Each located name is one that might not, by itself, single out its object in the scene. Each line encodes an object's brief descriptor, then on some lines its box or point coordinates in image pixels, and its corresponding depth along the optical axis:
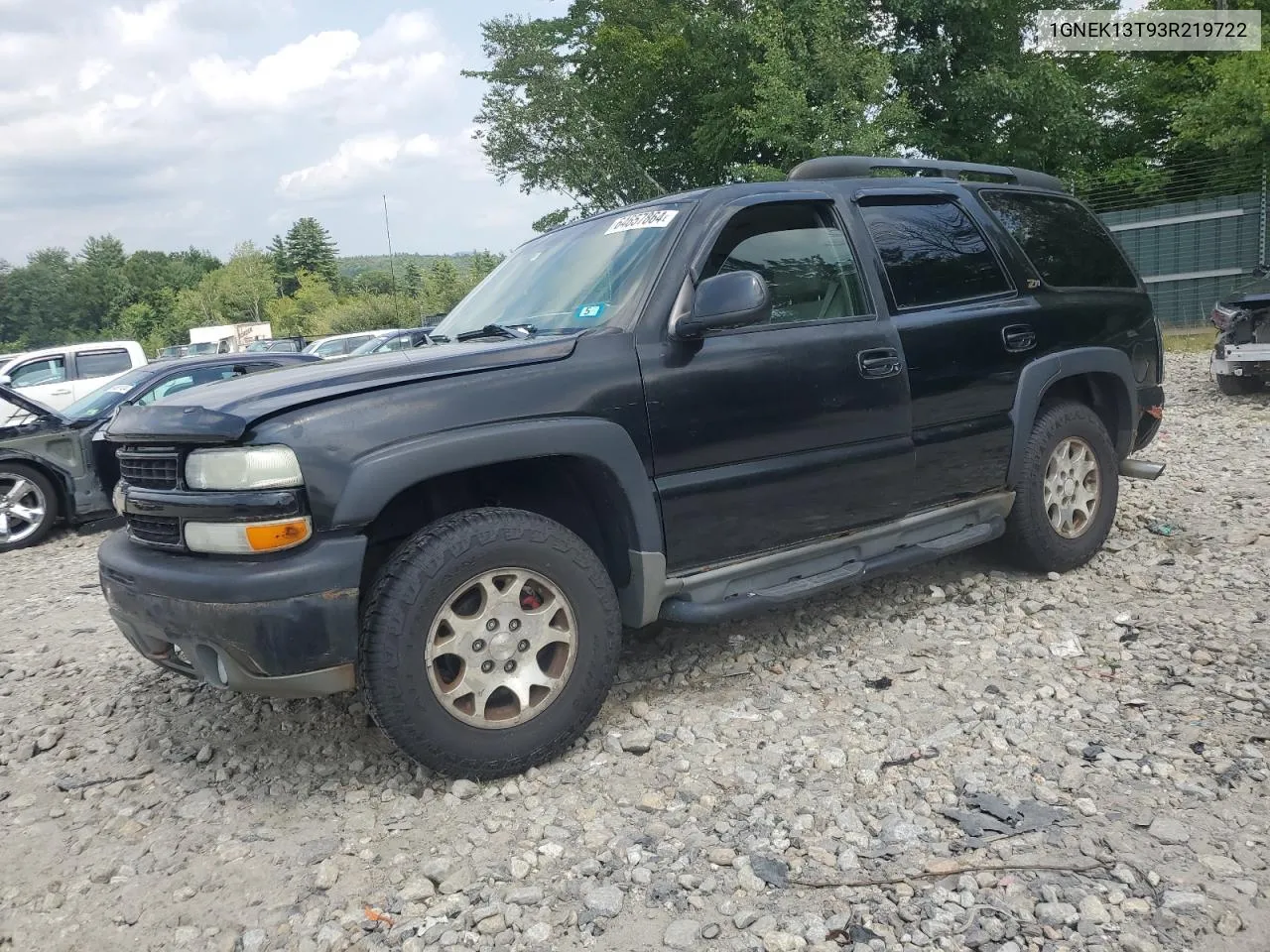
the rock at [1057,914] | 2.24
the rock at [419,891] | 2.53
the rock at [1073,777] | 2.83
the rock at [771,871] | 2.49
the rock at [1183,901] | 2.25
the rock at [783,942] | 2.23
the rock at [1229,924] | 2.17
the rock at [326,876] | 2.61
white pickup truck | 14.69
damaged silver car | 9.42
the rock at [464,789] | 3.01
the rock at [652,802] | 2.89
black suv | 2.79
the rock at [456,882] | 2.56
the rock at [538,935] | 2.34
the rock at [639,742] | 3.26
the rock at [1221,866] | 2.37
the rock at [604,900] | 2.44
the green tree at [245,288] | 61.88
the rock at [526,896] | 2.48
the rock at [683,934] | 2.29
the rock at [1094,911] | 2.23
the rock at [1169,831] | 2.52
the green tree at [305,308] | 55.67
